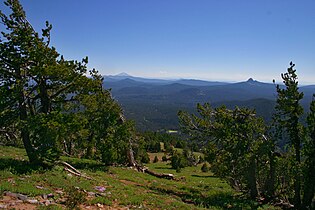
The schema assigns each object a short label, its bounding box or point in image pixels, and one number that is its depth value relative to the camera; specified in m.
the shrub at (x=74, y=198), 11.02
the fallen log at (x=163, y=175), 27.23
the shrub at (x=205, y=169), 50.16
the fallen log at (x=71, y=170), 17.33
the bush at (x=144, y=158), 54.25
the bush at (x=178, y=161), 49.76
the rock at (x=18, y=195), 10.63
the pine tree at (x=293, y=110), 17.78
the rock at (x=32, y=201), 10.46
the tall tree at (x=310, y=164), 17.20
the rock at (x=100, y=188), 14.79
